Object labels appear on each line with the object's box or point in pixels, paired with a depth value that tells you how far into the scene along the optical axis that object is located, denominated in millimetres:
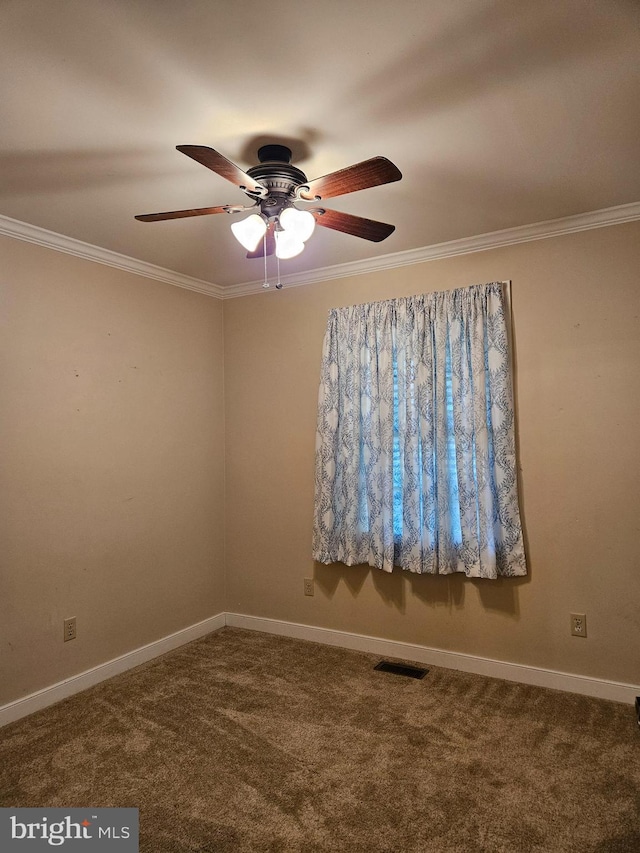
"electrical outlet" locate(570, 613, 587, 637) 3102
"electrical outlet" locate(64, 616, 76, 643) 3225
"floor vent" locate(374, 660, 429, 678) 3402
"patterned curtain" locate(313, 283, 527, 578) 3256
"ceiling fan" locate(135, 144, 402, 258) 2031
